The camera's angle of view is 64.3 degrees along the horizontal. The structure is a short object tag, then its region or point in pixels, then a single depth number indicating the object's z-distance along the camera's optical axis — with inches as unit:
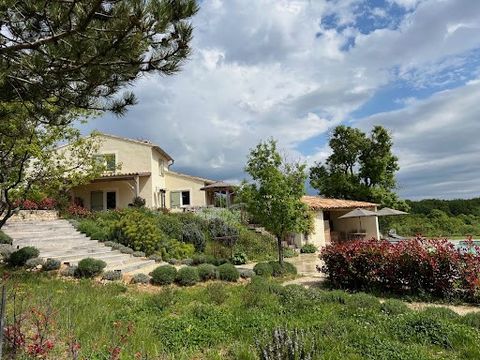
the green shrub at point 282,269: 492.4
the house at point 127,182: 1067.3
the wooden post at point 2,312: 126.9
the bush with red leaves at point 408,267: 343.9
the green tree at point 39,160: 300.0
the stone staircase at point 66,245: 517.0
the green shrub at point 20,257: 439.2
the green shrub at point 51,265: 432.5
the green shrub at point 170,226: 721.6
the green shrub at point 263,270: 478.3
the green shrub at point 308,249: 853.8
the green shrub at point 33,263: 434.5
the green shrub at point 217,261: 560.7
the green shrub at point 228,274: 442.4
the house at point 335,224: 923.4
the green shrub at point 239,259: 668.8
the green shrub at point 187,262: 565.1
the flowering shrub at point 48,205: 887.7
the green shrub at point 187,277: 414.0
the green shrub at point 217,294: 317.1
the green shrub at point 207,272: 438.0
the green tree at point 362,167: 1226.6
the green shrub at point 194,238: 718.1
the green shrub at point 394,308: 267.1
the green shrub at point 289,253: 772.8
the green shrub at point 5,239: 535.2
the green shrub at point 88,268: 414.9
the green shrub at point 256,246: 738.8
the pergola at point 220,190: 1085.3
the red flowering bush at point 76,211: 853.6
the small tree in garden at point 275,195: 516.1
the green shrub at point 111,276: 413.7
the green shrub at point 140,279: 411.8
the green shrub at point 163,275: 410.3
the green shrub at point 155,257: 586.6
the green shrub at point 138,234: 623.8
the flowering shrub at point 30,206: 844.9
